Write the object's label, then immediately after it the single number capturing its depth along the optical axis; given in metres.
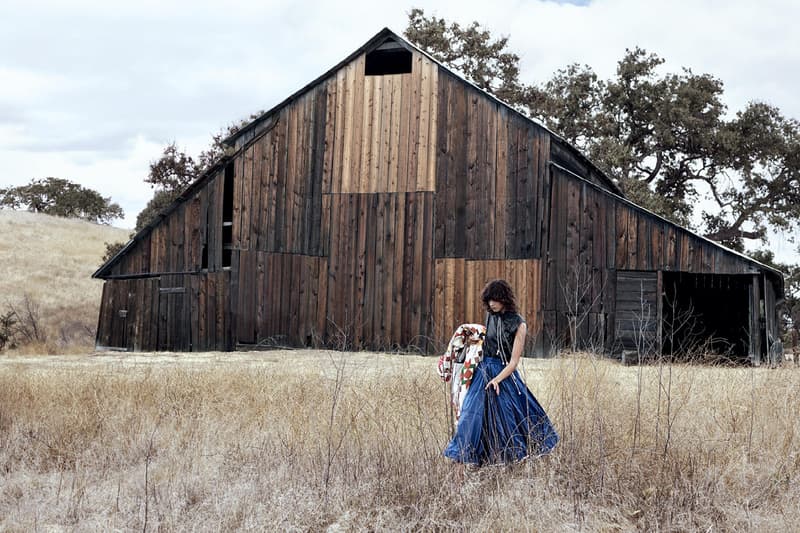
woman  6.11
